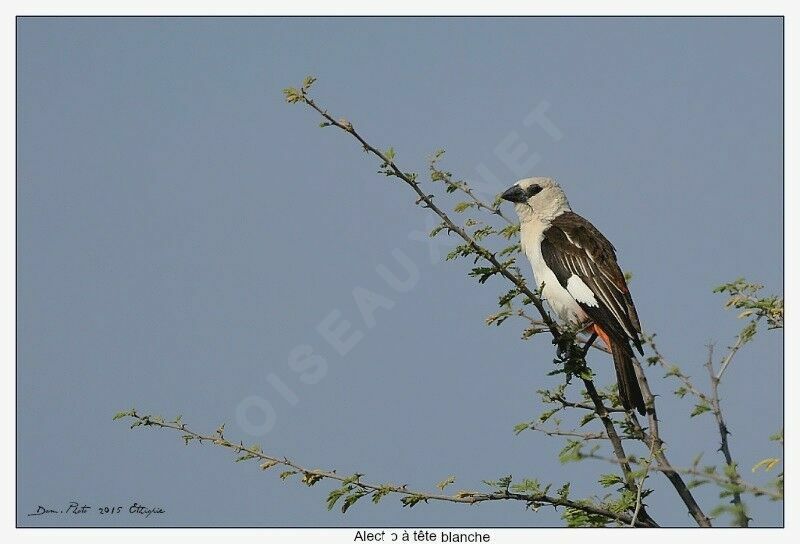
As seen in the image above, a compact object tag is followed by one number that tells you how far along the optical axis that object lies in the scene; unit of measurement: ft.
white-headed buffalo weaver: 43.01
